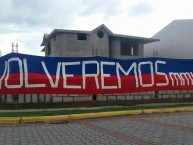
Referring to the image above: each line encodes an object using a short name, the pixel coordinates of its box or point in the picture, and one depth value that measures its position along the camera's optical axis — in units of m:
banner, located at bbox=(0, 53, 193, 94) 7.41
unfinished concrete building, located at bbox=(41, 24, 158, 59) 16.97
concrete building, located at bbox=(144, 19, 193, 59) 20.47
